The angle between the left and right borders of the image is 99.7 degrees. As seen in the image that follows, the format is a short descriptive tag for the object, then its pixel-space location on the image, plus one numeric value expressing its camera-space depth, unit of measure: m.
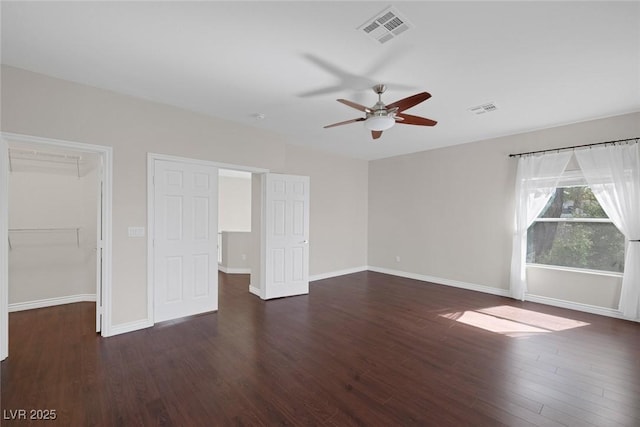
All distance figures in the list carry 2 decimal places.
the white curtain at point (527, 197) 4.42
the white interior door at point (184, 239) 3.62
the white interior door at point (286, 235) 4.74
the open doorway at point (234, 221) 6.86
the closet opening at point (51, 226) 3.90
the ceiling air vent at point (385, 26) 1.98
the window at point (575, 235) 4.02
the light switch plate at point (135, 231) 3.38
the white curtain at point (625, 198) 3.71
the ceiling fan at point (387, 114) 2.63
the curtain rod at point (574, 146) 3.78
